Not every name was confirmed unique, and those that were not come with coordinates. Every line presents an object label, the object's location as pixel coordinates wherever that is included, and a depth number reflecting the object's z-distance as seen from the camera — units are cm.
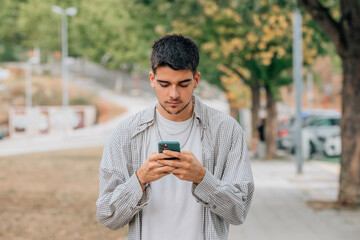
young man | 260
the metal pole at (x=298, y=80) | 1678
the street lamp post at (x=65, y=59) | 4785
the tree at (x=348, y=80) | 1030
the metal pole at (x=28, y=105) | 4866
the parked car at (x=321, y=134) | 2370
